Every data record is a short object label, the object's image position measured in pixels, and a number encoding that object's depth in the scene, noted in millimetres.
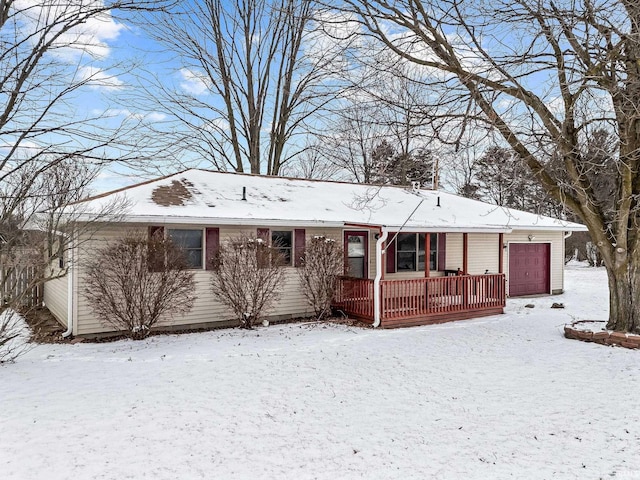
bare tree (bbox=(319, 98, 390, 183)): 17000
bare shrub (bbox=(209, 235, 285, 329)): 9430
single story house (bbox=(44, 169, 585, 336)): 9102
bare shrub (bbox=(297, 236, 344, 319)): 10461
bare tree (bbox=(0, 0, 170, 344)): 6387
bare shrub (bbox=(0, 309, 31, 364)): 6781
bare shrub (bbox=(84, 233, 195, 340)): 8219
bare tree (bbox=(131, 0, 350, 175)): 19766
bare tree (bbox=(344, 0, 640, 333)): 7301
